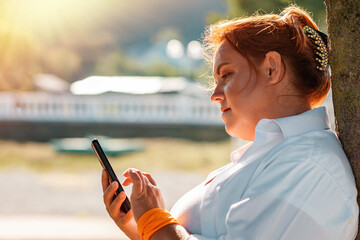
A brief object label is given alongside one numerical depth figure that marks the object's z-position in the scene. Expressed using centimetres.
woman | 208
